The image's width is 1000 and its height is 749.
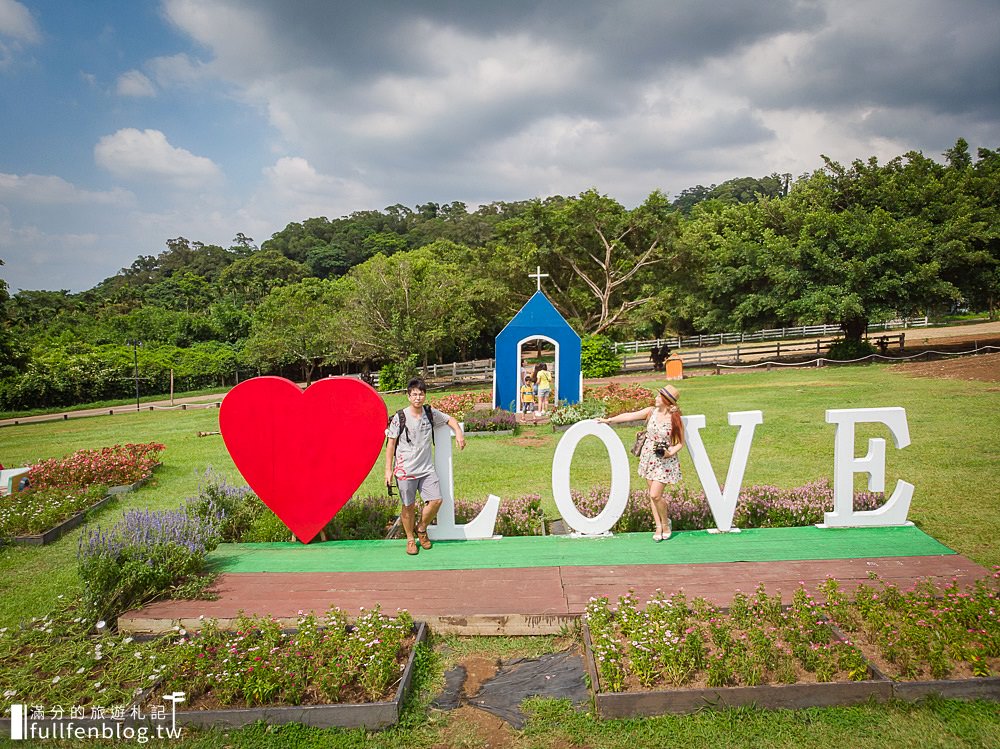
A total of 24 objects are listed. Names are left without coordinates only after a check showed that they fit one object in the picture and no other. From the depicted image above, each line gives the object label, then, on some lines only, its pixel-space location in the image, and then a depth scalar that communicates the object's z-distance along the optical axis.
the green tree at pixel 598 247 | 32.03
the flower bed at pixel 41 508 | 8.39
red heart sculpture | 6.79
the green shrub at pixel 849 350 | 29.27
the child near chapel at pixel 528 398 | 17.95
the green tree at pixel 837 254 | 27.47
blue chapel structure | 17.67
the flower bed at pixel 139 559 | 5.44
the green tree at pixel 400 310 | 28.53
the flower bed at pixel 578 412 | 15.84
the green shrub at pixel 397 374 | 29.42
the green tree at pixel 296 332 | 33.16
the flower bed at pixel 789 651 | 4.08
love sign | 6.70
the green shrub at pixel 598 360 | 28.58
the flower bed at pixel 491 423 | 15.54
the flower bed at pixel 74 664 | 4.27
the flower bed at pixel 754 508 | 7.30
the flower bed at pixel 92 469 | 10.69
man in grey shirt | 6.53
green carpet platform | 5.38
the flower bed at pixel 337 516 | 7.38
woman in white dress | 6.68
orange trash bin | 26.31
